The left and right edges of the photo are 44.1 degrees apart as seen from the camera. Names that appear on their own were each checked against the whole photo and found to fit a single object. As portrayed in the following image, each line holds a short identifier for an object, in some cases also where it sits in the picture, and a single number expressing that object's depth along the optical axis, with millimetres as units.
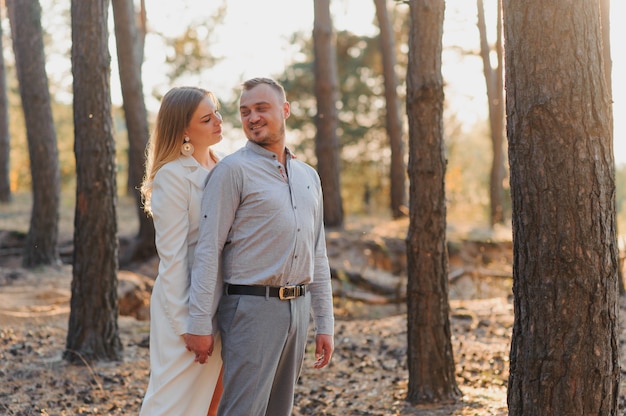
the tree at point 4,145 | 20172
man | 3418
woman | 3529
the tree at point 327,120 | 15352
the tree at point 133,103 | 13133
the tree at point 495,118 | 19250
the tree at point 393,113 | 17328
